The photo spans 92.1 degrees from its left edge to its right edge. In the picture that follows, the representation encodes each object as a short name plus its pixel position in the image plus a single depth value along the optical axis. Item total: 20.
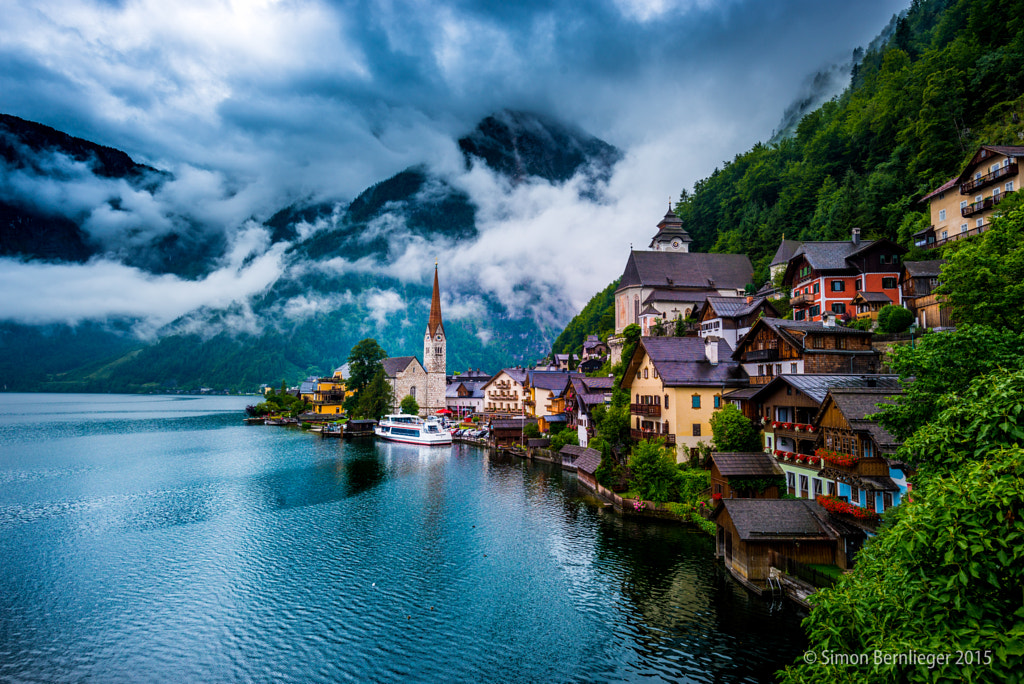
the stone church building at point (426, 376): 121.56
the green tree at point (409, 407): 111.44
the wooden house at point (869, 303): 45.09
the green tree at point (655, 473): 36.91
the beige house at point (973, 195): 38.62
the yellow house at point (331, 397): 126.94
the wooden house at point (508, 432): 76.94
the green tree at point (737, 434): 32.84
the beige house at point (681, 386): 39.50
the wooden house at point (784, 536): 22.73
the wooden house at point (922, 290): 38.16
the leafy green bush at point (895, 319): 39.22
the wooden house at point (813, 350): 31.66
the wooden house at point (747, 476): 30.30
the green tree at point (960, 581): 7.33
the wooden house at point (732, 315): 47.31
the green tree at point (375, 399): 104.69
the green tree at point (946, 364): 16.11
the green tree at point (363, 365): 112.52
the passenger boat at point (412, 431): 83.81
